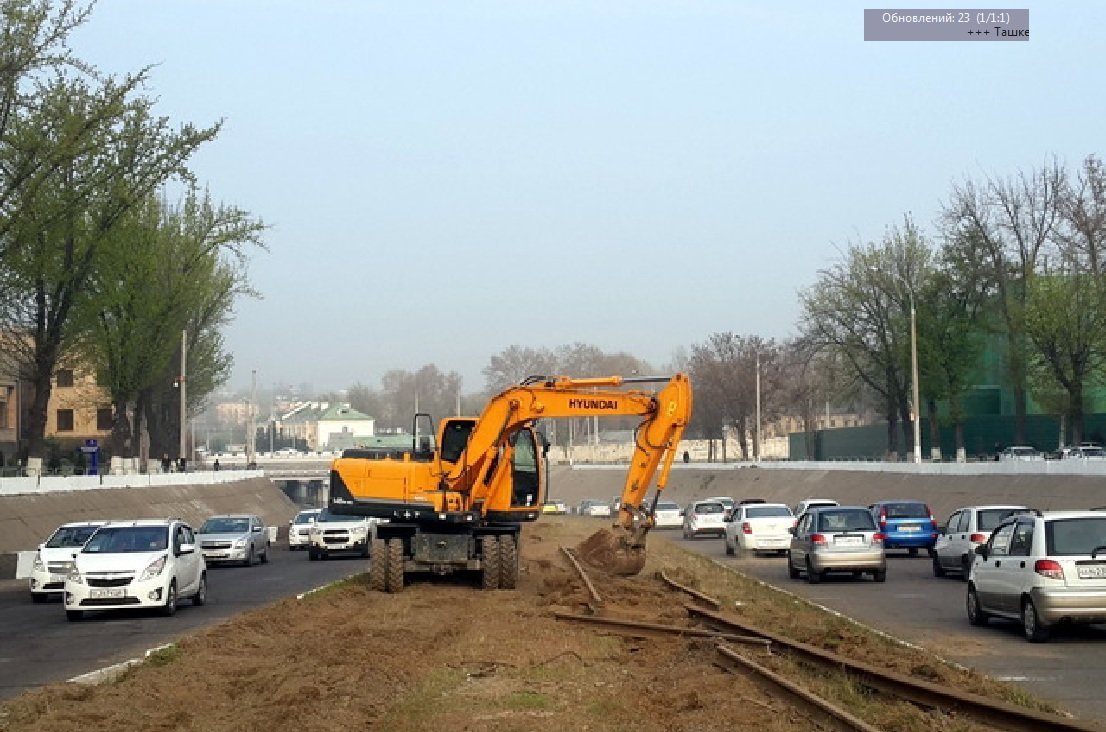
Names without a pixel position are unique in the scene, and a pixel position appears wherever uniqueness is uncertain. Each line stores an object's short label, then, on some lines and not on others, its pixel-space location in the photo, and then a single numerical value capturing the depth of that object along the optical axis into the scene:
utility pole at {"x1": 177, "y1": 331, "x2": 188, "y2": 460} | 69.59
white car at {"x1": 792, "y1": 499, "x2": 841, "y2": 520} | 46.46
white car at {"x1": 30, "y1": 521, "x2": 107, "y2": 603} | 30.92
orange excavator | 27.27
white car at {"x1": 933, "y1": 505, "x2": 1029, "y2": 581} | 30.12
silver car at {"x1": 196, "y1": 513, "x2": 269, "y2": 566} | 45.16
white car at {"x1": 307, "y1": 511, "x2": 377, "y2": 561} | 47.56
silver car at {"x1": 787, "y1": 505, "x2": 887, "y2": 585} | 30.50
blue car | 41.09
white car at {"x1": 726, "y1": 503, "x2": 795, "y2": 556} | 41.91
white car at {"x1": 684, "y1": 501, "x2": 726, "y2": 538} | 58.06
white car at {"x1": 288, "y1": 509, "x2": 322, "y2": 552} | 55.84
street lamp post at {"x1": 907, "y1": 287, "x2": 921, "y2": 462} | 65.44
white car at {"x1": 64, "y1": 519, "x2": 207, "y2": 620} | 24.67
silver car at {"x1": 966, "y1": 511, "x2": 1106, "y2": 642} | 17.80
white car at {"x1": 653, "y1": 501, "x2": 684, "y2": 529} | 68.94
